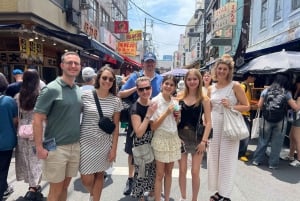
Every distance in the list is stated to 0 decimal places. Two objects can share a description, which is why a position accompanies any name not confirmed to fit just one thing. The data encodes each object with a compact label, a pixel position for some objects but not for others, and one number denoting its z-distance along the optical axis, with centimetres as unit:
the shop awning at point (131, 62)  2437
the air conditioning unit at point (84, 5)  1550
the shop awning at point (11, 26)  793
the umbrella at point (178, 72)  1545
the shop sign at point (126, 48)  2831
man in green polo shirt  277
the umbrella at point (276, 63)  600
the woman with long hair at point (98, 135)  309
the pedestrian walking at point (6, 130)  358
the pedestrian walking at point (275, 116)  562
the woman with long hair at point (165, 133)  341
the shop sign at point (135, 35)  3155
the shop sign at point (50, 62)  1215
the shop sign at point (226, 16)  1867
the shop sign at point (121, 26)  2584
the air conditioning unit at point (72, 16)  1338
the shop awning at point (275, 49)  988
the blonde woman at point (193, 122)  354
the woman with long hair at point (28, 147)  376
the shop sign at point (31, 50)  785
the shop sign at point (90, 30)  1644
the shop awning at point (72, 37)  868
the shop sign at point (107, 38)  2078
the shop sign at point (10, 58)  1021
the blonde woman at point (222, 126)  367
